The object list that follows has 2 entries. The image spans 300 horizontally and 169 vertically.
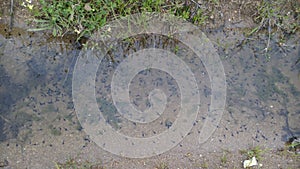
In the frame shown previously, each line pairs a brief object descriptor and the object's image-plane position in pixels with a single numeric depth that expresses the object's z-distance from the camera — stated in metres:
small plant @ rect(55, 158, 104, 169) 2.37
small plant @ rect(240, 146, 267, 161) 2.46
